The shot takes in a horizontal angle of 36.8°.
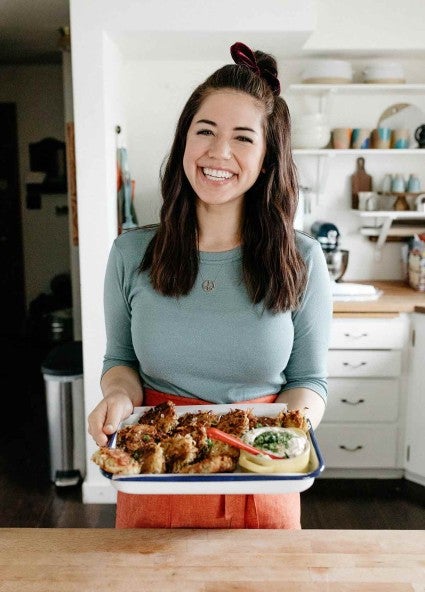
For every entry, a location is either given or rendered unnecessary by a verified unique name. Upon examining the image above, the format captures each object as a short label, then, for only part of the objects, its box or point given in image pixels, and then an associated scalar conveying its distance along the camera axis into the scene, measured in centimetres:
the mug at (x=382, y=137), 326
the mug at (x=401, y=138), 328
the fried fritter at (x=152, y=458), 102
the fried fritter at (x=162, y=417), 114
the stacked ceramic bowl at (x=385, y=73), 315
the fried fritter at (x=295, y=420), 112
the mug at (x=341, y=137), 327
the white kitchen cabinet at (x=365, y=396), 288
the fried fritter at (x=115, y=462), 99
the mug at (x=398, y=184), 331
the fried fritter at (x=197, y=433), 108
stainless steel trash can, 295
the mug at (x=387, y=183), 335
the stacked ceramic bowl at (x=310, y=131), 314
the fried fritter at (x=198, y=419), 115
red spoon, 103
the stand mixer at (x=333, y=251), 322
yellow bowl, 100
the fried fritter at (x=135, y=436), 109
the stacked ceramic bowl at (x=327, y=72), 311
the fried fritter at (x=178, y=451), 104
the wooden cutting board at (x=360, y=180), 346
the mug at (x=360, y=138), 331
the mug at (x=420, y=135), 323
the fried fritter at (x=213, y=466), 101
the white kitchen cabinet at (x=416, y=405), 287
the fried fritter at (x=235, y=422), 113
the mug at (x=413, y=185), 332
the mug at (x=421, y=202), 326
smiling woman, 126
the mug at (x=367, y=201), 335
